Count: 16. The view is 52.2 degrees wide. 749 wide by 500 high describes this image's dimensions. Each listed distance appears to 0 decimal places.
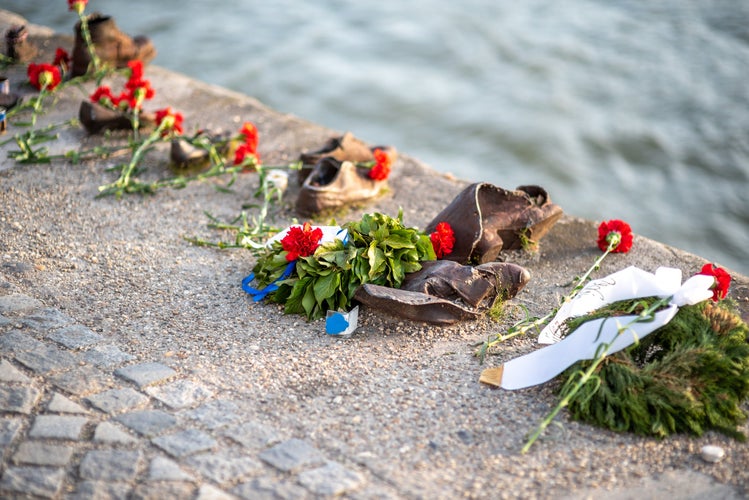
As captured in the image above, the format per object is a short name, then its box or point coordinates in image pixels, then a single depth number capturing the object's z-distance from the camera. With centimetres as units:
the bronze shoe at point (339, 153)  461
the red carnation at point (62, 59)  572
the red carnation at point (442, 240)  352
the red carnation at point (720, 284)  301
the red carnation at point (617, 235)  396
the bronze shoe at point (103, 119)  495
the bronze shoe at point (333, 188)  423
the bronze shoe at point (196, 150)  473
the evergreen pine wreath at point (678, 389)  259
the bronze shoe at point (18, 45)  589
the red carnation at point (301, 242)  331
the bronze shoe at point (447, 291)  312
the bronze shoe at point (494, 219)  360
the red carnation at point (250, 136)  478
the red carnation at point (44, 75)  521
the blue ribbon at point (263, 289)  339
